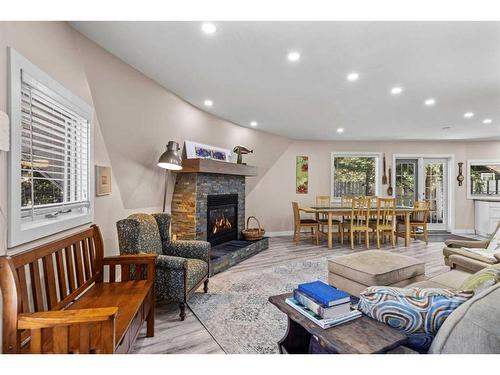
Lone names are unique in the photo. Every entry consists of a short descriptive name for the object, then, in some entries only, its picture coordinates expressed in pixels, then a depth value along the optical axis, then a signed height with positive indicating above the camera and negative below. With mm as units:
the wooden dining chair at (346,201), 6438 -316
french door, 7305 +132
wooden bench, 1201 -642
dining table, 5258 -473
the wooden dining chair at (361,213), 5281 -492
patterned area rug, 2074 -1161
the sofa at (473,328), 960 -513
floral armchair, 2379 -688
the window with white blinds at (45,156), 1474 +211
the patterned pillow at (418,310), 1176 -537
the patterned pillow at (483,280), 1319 -481
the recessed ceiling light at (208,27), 2111 +1276
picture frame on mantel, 4074 +598
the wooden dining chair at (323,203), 6434 -369
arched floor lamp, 3021 +324
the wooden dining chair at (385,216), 5324 -558
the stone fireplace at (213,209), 3779 -331
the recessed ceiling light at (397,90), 3441 +1280
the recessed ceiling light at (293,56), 2545 +1272
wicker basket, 4801 -827
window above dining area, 7242 +392
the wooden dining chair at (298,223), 5555 -717
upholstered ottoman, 2357 -751
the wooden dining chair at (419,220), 5594 -700
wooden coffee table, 1125 -656
